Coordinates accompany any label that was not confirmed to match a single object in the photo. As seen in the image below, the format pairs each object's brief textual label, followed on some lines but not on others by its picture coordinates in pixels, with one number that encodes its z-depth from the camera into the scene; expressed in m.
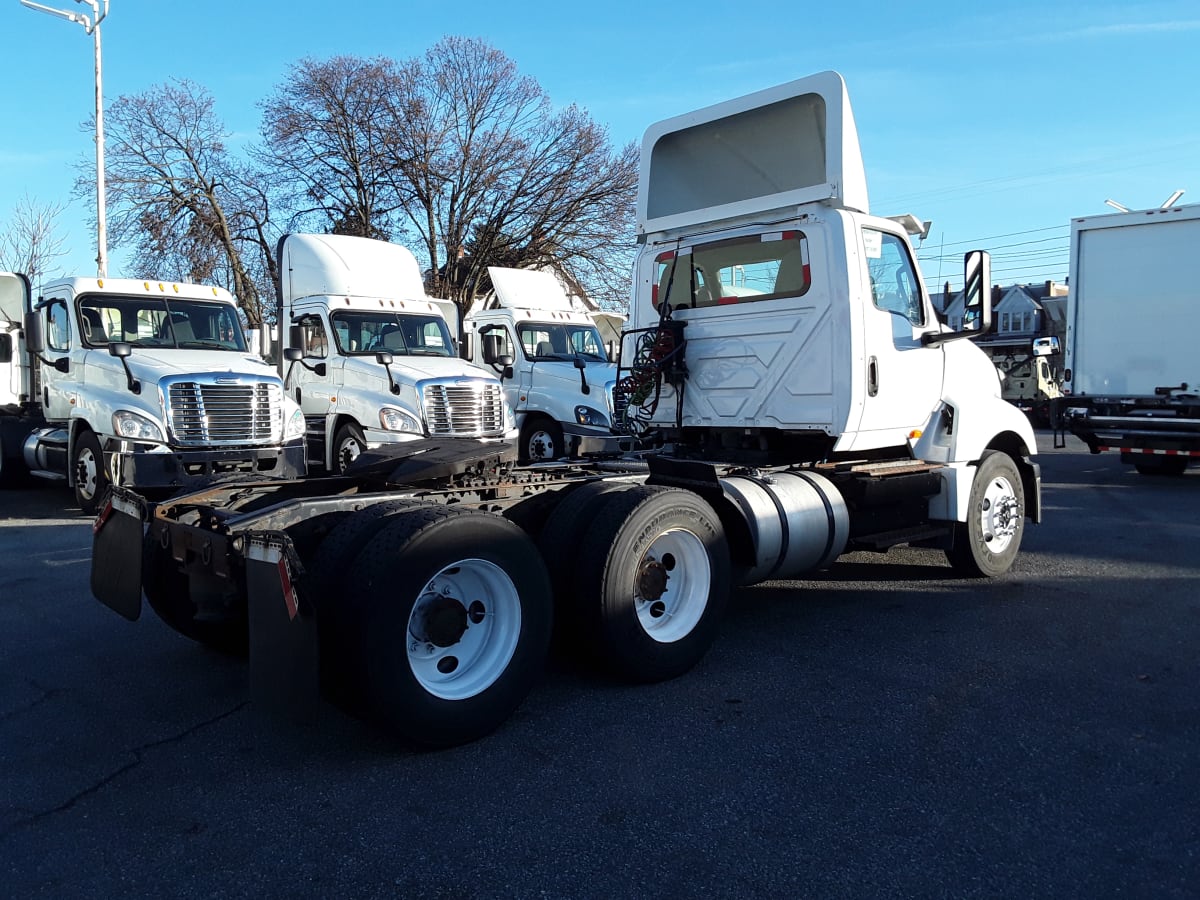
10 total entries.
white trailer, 12.72
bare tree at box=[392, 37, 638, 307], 29.89
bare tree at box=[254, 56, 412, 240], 29.41
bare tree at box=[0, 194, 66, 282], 27.73
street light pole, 21.19
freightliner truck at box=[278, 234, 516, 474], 12.13
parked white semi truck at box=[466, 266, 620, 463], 14.33
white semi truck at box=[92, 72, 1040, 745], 3.89
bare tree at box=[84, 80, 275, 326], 28.98
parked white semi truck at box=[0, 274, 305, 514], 10.04
